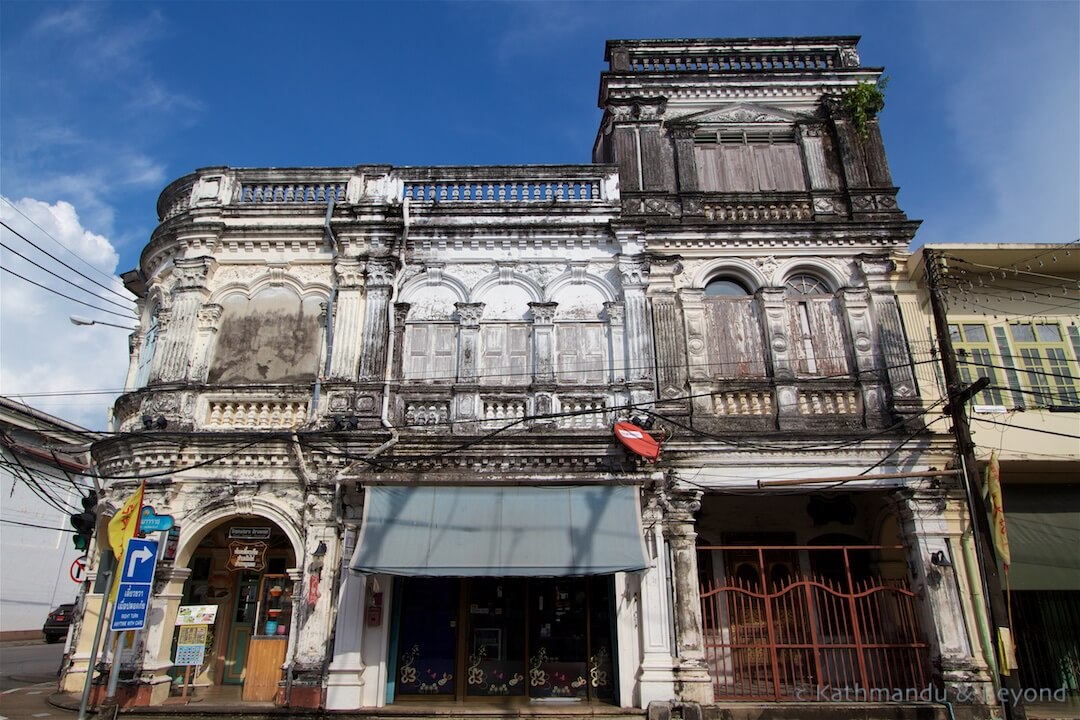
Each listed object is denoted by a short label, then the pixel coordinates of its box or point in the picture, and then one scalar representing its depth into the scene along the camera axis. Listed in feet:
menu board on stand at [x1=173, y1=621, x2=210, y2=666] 32.30
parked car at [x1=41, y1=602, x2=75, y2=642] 69.62
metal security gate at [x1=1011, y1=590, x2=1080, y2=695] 35.37
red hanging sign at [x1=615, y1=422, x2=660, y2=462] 33.04
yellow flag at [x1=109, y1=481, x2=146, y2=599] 27.86
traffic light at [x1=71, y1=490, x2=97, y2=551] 36.14
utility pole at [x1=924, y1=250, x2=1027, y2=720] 28.04
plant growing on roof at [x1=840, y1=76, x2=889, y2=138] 42.91
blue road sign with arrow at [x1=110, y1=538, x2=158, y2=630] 24.50
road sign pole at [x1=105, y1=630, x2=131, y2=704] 25.26
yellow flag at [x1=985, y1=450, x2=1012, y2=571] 31.22
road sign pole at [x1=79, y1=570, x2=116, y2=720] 23.03
